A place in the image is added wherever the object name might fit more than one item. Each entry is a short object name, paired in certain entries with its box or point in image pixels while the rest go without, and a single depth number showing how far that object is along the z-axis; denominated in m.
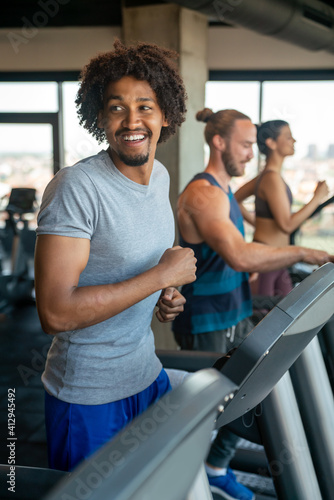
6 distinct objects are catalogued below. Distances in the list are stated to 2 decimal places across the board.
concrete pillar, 3.91
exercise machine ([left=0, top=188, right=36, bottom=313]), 5.36
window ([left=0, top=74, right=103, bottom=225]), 5.97
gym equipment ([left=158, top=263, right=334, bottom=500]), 0.72
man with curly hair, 1.09
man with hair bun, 1.98
